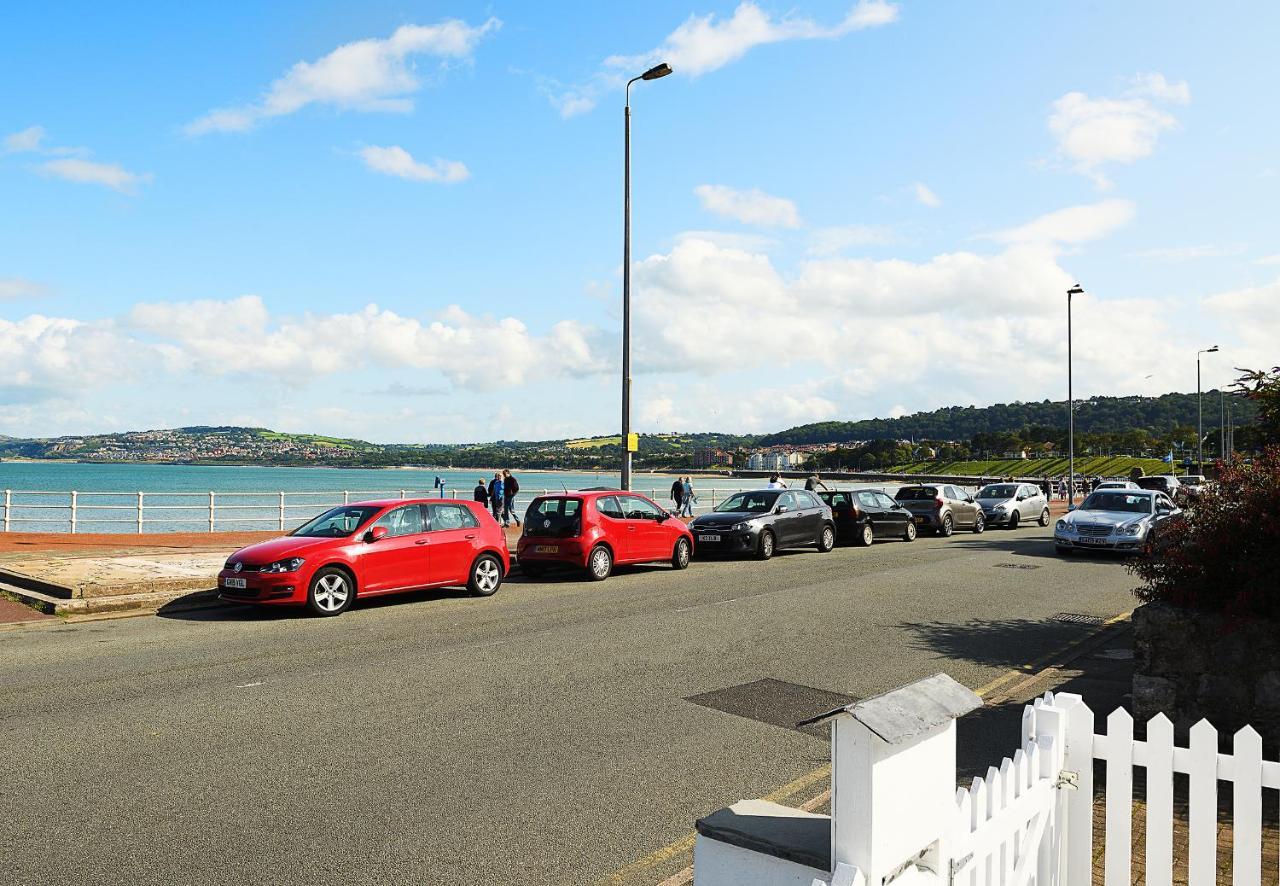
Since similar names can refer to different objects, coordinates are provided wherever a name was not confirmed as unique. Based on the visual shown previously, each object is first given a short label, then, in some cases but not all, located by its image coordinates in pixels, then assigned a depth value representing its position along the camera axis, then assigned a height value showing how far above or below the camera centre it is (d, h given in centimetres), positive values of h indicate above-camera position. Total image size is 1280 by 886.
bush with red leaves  619 -74
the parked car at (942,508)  2744 -180
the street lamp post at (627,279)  2081 +379
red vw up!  1627 -150
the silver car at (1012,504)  3125 -195
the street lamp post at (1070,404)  4212 +207
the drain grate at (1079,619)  1172 -218
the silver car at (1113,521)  1984 -160
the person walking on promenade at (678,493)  3322 -158
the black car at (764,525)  1992 -169
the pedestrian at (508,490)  2734 -120
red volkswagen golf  1206 -148
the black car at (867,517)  2414 -182
